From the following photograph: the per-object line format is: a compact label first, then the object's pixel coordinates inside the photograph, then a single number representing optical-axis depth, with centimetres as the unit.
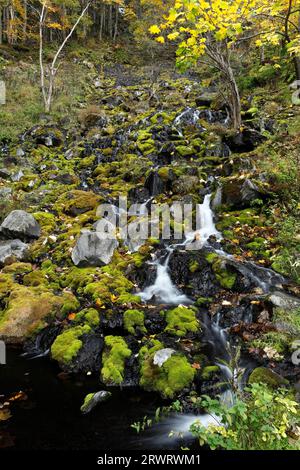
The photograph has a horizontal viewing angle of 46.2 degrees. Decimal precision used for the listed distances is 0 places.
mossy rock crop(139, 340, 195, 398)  492
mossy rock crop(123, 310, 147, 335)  606
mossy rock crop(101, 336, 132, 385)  521
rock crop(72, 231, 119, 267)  782
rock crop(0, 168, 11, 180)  1227
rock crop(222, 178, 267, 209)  917
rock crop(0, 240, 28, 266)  805
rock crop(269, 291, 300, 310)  591
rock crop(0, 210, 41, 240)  866
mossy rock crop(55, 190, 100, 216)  1038
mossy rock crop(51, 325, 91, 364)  557
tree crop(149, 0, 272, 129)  505
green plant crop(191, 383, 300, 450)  293
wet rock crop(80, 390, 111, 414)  466
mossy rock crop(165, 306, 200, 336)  602
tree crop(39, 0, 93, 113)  1761
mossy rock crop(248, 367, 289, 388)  469
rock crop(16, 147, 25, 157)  1415
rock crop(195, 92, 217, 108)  1661
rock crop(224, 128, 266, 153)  1191
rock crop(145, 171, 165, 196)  1100
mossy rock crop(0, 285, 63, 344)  614
